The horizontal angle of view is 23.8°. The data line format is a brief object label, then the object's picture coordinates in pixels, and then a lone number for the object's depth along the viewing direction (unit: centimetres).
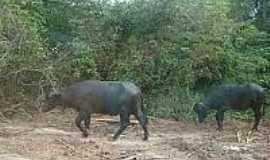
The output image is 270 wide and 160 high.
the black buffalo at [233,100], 1727
